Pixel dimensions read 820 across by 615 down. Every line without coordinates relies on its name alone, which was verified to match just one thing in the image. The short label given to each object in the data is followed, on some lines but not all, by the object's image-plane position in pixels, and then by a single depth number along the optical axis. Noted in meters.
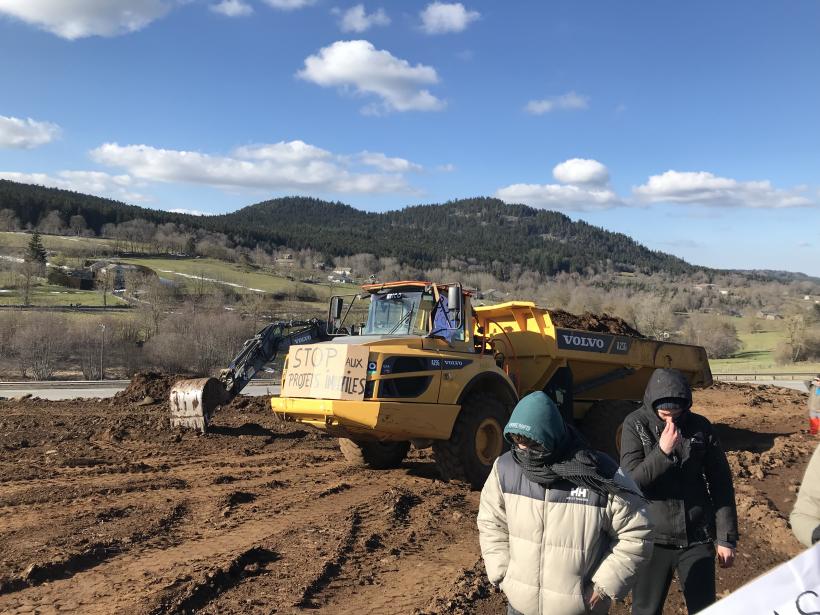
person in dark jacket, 3.48
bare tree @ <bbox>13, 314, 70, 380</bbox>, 37.16
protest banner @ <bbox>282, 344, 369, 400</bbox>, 7.72
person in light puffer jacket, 2.75
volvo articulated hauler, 7.76
